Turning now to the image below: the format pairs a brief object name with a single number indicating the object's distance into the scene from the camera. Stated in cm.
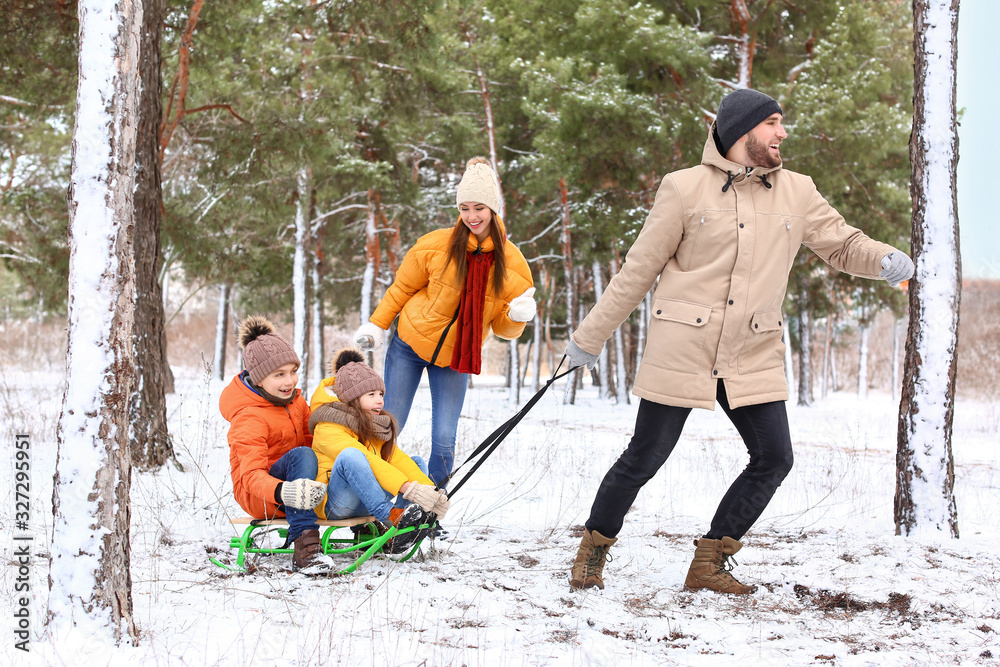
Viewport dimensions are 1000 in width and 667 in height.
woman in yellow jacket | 398
